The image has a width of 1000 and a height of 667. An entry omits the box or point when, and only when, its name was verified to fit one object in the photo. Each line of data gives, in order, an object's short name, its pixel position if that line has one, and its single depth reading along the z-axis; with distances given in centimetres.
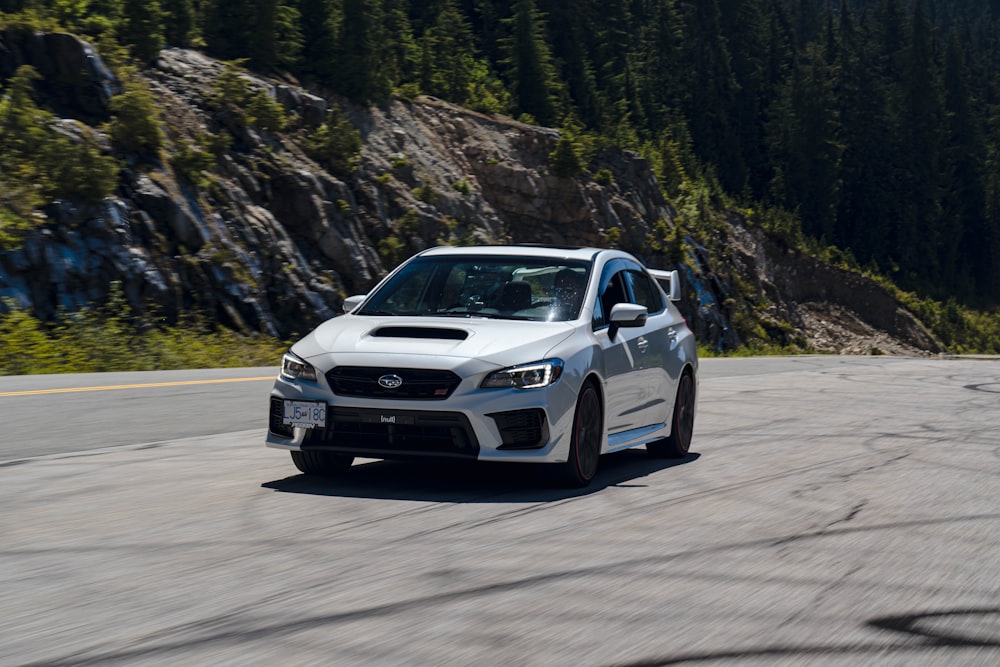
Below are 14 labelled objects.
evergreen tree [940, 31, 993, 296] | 10631
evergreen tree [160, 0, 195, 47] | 4009
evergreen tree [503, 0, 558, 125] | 6062
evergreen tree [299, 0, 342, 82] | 4609
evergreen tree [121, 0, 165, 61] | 3672
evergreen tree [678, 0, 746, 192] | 9481
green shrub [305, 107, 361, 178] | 4038
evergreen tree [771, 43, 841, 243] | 9671
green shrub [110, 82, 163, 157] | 3064
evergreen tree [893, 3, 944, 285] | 10275
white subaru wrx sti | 770
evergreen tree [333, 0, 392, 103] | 4609
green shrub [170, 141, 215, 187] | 3206
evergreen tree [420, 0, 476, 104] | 5375
